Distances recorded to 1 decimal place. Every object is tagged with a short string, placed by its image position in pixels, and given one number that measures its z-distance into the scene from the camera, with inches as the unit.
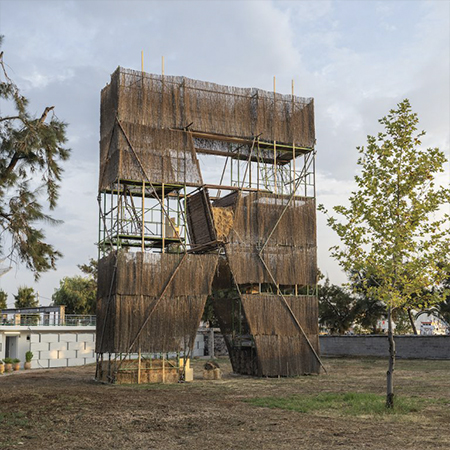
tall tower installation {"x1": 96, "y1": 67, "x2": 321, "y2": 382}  1046.4
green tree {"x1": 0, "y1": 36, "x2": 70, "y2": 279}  522.3
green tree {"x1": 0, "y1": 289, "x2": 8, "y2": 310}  2664.9
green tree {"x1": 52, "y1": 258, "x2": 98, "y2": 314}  2632.9
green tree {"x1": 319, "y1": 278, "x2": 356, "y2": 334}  2343.8
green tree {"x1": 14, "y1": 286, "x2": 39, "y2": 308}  2763.3
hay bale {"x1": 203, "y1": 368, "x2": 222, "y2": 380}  1104.2
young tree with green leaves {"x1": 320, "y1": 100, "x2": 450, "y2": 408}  637.3
